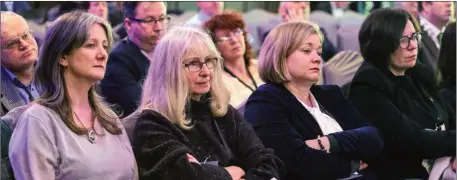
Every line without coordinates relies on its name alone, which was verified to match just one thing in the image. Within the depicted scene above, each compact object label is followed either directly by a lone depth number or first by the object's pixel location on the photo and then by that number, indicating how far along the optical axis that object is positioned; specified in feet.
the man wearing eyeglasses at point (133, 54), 22.70
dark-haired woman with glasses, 21.74
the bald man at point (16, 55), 18.46
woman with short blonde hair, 18.81
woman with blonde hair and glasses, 15.84
